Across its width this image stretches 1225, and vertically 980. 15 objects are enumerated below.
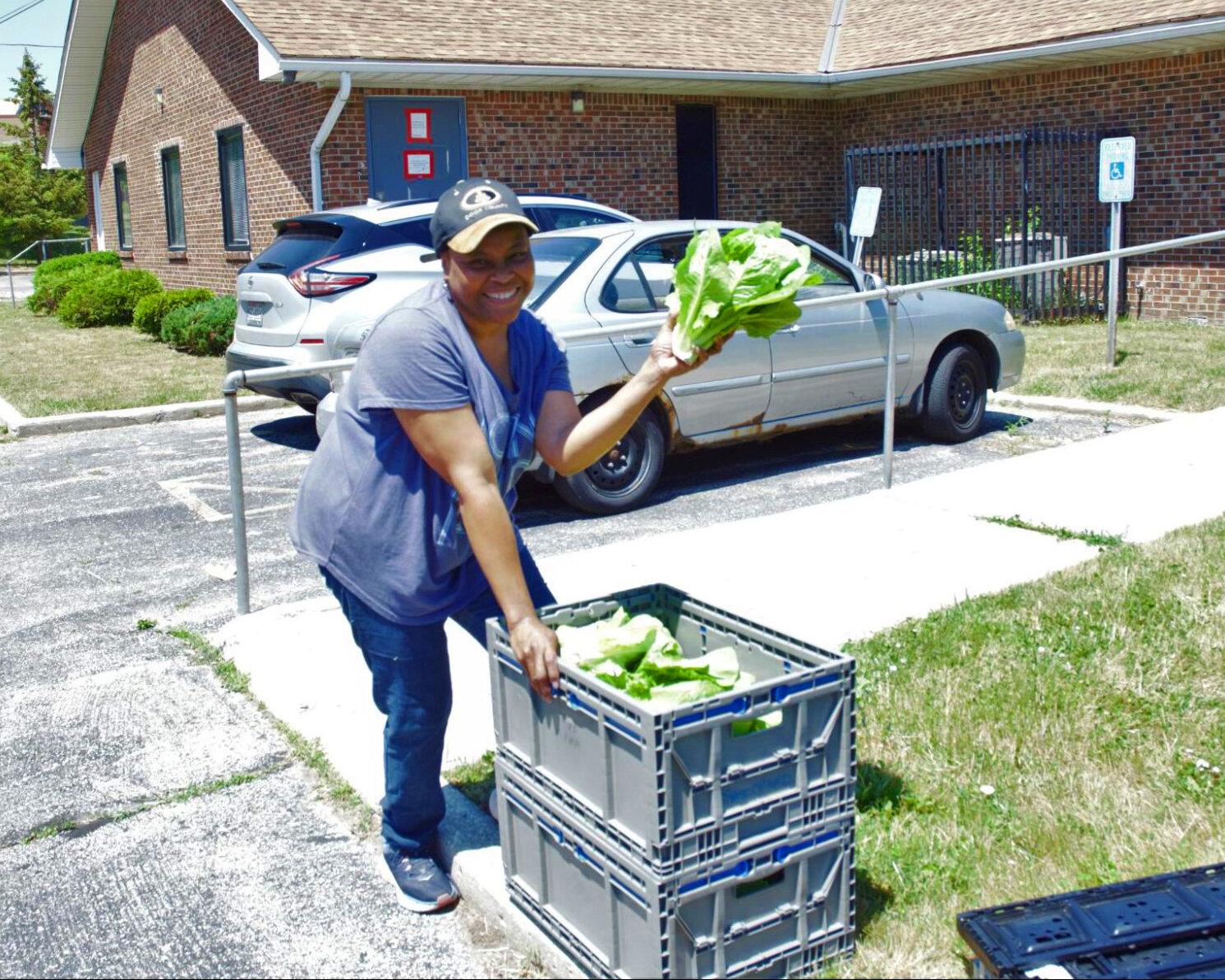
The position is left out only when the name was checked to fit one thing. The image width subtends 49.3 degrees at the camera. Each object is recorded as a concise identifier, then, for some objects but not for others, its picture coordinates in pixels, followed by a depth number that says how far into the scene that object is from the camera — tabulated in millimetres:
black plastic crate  2764
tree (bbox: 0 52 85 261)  54281
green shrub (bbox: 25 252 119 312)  23688
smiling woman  2949
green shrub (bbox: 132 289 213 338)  17891
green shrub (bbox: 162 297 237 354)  15477
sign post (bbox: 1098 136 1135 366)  12398
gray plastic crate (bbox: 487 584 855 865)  2613
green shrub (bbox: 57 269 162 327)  20422
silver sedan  7656
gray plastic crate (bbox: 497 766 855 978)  2693
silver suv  9906
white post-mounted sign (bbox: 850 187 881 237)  14086
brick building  15234
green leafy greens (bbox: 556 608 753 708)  2918
